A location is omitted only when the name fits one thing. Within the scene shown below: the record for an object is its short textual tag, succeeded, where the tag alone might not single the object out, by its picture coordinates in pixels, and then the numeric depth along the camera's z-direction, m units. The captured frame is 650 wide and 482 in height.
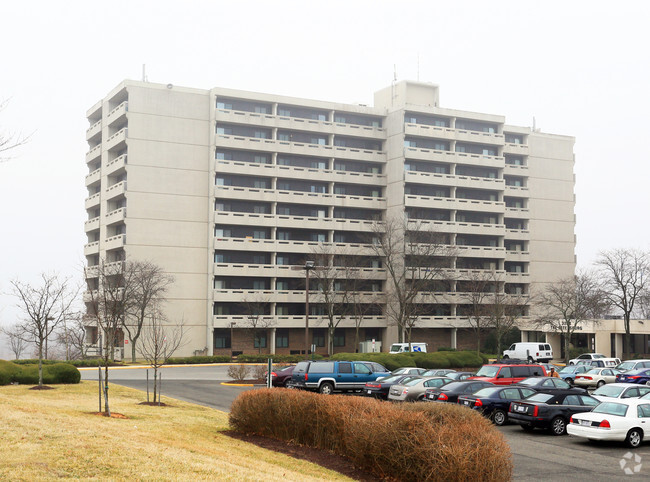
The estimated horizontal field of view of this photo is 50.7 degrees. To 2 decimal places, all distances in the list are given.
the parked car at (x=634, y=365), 42.08
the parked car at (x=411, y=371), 36.71
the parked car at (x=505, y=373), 32.94
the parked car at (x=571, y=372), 43.09
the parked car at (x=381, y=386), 31.95
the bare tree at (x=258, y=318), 71.69
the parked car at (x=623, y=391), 27.23
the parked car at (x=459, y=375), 32.94
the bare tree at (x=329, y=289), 71.56
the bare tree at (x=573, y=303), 68.62
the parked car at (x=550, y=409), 23.05
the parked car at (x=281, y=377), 37.99
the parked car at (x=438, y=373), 34.68
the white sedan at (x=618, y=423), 20.50
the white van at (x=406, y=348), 62.47
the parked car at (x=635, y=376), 38.91
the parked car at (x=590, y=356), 61.22
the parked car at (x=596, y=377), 41.62
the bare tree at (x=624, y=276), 70.75
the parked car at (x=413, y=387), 29.36
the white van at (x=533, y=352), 63.53
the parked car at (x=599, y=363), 45.03
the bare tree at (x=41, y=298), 32.41
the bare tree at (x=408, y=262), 71.94
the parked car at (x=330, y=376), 34.34
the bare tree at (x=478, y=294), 73.56
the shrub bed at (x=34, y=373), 33.78
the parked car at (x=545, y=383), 28.45
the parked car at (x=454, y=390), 26.89
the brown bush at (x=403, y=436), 13.05
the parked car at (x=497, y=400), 24.98
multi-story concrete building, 71.94
